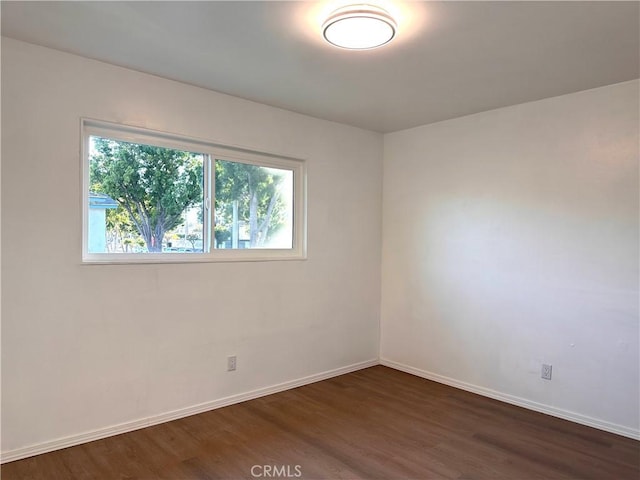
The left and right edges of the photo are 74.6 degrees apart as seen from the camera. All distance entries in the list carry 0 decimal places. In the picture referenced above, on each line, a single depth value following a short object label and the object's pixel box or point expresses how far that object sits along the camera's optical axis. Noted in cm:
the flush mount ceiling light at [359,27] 201
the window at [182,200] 283
